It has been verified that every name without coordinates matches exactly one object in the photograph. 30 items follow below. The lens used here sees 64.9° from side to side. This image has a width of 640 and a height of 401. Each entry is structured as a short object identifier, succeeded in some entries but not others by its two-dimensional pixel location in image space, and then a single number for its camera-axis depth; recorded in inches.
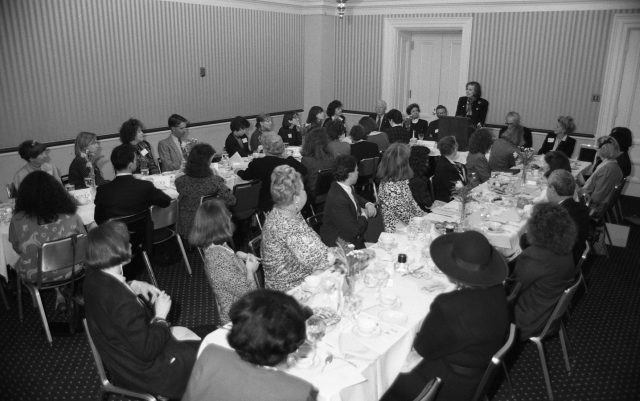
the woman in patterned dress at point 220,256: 123.2
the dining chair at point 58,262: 149.6
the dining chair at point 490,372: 96.9
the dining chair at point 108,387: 103.7
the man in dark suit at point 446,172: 214.4
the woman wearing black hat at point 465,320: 94.7
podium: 334.6
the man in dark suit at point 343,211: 167.6
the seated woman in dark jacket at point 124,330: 101.1
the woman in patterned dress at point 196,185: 196.1
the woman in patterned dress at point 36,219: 154.7
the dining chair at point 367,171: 256.2
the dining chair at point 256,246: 146.1
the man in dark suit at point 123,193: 175.3
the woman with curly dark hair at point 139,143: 244.1
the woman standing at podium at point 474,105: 363.3
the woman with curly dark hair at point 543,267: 127.5
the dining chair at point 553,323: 125.8
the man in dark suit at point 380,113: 364.9
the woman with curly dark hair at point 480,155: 236.7
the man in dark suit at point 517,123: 310.5
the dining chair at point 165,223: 200.0
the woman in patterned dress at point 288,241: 136.5
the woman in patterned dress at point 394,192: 182.7
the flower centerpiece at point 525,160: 232.7
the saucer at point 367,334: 104.9
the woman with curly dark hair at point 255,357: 67.0
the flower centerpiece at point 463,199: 170.9
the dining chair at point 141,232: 172.7
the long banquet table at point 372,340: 93.0
